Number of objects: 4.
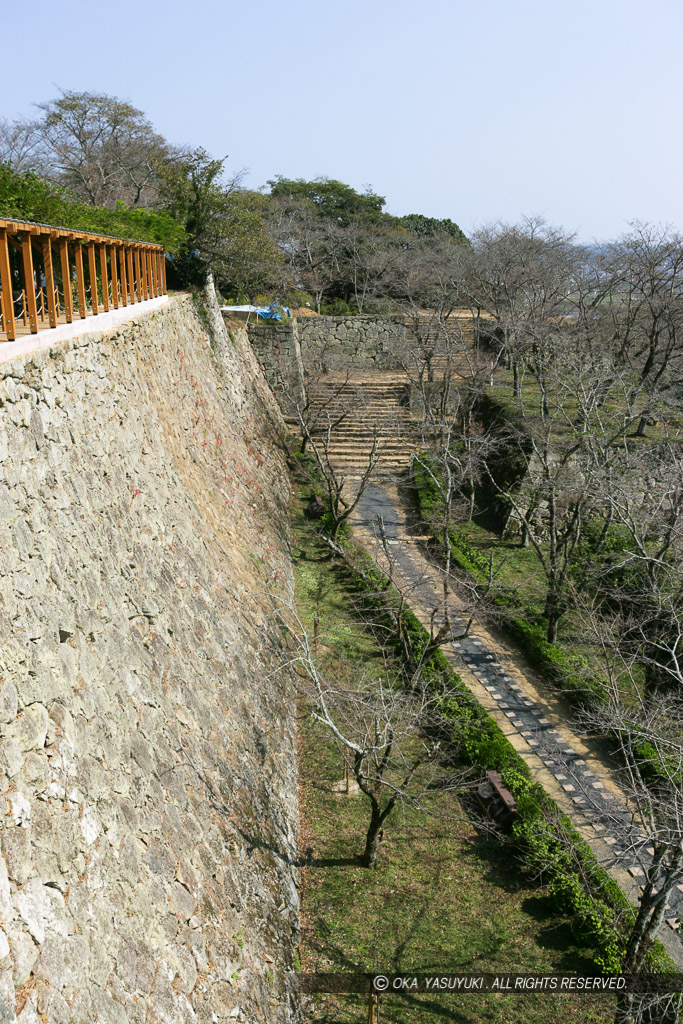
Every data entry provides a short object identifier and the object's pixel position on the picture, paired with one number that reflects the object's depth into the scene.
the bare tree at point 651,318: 25.03
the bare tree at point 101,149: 36.66
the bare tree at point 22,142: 38.28
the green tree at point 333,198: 45.75
